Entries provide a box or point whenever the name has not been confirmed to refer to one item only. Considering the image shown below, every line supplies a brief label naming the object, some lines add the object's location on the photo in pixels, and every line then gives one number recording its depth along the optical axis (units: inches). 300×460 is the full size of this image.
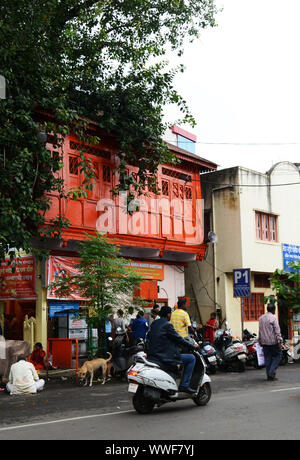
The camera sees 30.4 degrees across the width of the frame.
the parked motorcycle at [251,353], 671.8
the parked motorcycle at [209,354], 592.7
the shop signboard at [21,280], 676.7
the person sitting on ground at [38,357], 587.8
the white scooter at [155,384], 323.9
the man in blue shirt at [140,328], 608.4
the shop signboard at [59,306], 687.7
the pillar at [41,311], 667.4
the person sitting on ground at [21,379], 468.1
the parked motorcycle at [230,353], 634.8
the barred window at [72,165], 702.5
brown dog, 516.1
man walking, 512.4
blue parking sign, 700.0
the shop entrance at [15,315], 724.7
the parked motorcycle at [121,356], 574.6
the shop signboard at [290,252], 1040.8
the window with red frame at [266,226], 992.9
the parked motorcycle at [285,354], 692.7
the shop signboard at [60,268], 665.6
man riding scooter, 341.1
